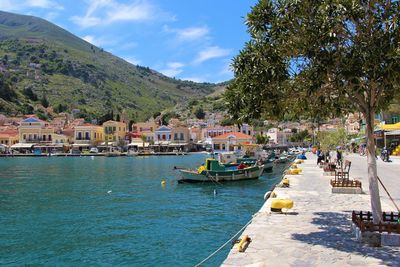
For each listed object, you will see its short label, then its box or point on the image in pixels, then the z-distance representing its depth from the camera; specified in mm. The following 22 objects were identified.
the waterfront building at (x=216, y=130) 125444
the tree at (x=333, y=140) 38562
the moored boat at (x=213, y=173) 35688
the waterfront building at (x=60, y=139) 119062
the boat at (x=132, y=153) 109288
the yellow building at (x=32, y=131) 117062
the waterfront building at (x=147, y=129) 127425
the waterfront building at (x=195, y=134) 133950
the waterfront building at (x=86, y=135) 119125
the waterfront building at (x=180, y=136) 122025
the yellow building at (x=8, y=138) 116494
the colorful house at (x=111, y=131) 123188
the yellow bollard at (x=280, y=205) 12938
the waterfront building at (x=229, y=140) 97562
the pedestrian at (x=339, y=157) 34028
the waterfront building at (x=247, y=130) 120100
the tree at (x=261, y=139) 117706
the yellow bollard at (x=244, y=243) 8795
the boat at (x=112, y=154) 107688
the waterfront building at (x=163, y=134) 123250
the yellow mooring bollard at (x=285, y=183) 20552
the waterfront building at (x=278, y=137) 139625
